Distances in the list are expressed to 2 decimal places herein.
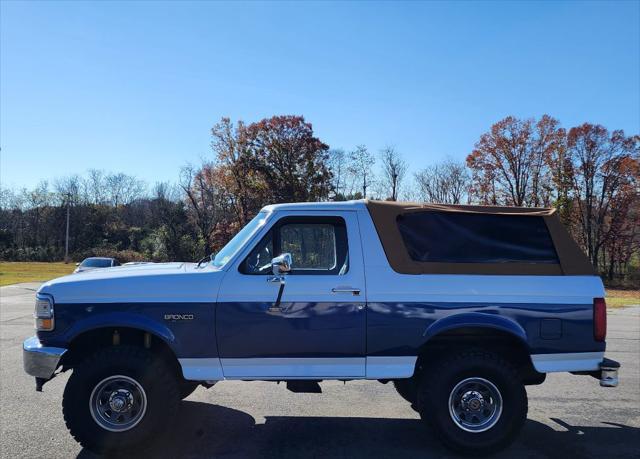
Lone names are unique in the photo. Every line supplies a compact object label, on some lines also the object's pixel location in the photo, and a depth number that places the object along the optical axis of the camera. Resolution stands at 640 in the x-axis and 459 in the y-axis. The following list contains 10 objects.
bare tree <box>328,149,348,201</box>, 37.68
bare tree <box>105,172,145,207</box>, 76.00
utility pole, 47.83
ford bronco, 4.32
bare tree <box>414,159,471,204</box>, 45.03
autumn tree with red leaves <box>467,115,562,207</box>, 38.53
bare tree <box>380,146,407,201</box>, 40.81
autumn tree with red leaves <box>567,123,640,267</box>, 36.38
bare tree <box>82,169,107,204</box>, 69.88
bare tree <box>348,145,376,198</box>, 39.78
